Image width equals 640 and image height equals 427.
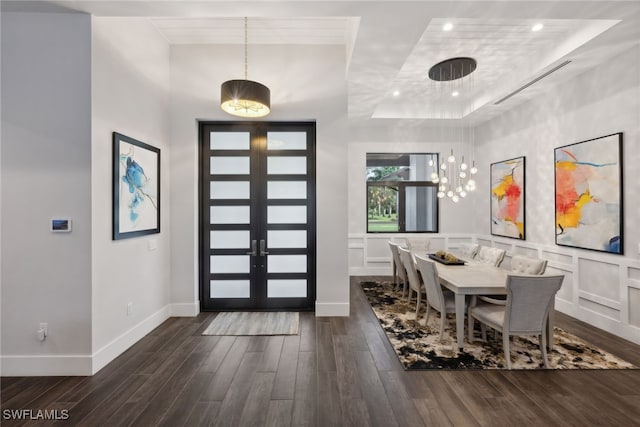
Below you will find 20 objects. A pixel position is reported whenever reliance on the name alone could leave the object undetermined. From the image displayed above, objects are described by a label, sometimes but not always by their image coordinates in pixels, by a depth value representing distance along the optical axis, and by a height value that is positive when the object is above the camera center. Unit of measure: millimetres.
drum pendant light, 3195 +1354
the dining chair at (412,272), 3780 -805
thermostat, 2494 -94
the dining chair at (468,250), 4711 -624
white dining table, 2865 -723
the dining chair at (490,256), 4125 -636
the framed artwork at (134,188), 2807 +293
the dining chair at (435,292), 3109 -898
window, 6516 +468
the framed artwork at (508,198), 4934 +297
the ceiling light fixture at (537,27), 3141 +2105
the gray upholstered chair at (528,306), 2494 -835
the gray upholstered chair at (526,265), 3307 -632
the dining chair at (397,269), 4613 -950
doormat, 3412 -1409
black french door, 4074 +47
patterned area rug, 2656 -1411
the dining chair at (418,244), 5473 -582
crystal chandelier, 3975 +2082
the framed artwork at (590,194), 3344 +254
